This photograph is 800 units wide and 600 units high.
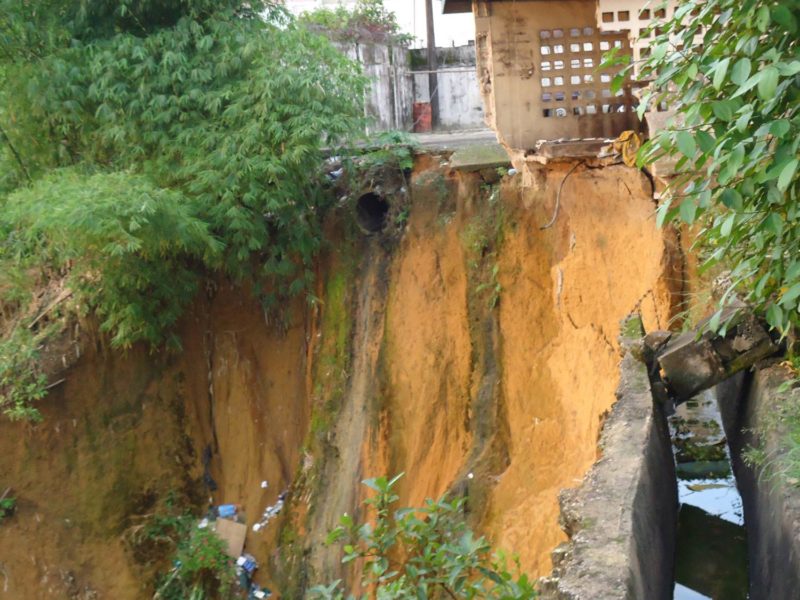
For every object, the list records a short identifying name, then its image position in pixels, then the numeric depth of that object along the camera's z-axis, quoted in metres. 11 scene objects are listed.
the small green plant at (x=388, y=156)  10.87
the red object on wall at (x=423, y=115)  17.11
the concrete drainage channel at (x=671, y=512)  3.89
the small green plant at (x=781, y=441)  4.23
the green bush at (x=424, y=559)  3.79
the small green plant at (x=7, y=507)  10.02
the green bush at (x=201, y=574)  10.20
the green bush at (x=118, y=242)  8.37
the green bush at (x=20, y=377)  9.80
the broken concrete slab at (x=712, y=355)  5.48
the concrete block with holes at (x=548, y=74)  7.68
